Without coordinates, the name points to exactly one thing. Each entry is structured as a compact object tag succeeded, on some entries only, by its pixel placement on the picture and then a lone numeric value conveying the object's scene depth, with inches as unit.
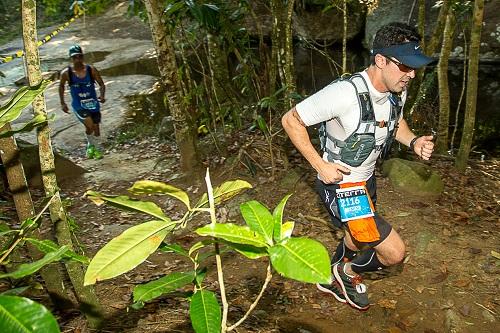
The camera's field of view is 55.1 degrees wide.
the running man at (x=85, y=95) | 286.5
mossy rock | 196.2
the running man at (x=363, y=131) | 111.7
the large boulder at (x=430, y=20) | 374.3
